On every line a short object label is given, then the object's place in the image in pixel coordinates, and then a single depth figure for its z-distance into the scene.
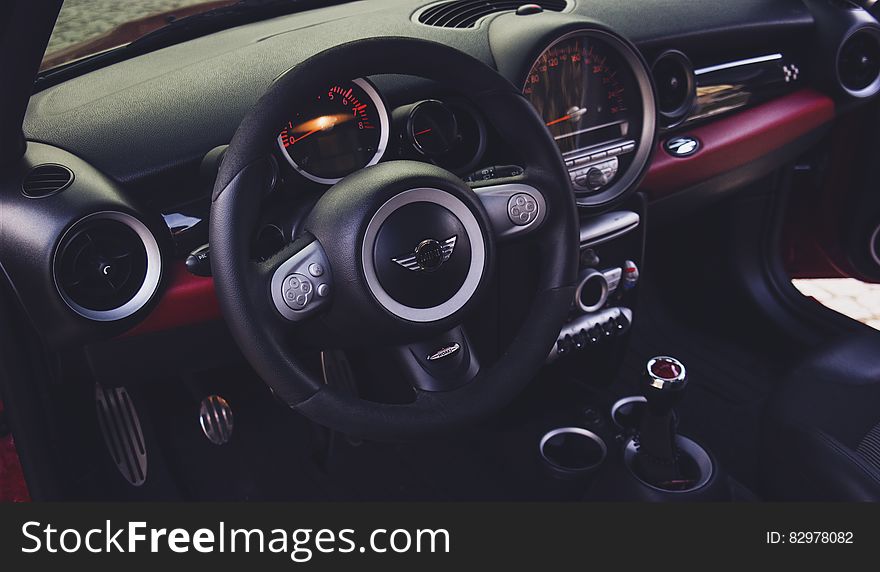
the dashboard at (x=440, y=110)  1.26
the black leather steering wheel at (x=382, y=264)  1.04
